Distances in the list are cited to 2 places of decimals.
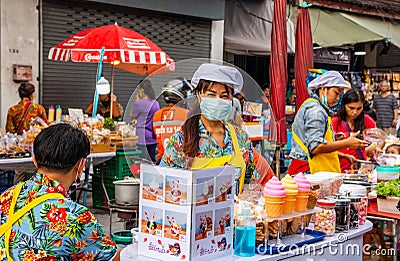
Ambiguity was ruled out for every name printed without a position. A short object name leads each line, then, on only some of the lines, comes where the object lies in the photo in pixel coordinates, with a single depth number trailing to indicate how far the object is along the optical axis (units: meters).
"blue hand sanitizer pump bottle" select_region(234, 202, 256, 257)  2.99
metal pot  5.15
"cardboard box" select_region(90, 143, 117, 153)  7.41
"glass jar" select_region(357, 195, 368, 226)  3.81
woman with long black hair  5.75
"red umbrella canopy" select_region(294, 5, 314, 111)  8.92
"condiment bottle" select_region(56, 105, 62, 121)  8.82
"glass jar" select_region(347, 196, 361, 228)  3.69
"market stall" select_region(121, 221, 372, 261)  3.00
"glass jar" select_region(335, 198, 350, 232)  3.59
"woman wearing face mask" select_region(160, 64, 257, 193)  3.05
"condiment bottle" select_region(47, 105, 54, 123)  8.79
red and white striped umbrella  7.86
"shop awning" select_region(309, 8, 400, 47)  12.31
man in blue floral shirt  2.39
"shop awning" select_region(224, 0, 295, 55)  12.71
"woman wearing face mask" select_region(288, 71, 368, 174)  4.92
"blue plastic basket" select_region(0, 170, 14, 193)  7.42
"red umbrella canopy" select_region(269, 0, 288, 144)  8.23
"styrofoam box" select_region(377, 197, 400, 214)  4.44
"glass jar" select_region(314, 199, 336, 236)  3.49
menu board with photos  2.68
